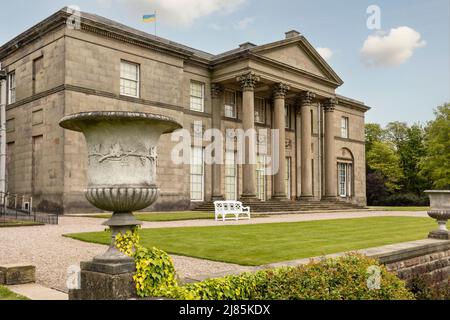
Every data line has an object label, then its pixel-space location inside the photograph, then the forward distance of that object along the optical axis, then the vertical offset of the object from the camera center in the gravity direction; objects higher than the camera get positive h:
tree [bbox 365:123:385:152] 69.69 +8.03
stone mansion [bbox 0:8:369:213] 23.38 +5.47
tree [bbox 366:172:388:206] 56.50 -0.71
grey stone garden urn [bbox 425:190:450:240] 12.52 -0.62
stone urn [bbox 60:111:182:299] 5.22 +0.16
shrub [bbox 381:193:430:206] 50.56 -1.84
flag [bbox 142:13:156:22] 27.30 +10.32
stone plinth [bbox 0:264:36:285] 6.62 -1.30
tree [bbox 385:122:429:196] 62.03 +3.78
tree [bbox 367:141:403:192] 60.56 +2.90
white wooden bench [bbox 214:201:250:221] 20.03 -1.15
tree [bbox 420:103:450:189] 49.44 +3.73
